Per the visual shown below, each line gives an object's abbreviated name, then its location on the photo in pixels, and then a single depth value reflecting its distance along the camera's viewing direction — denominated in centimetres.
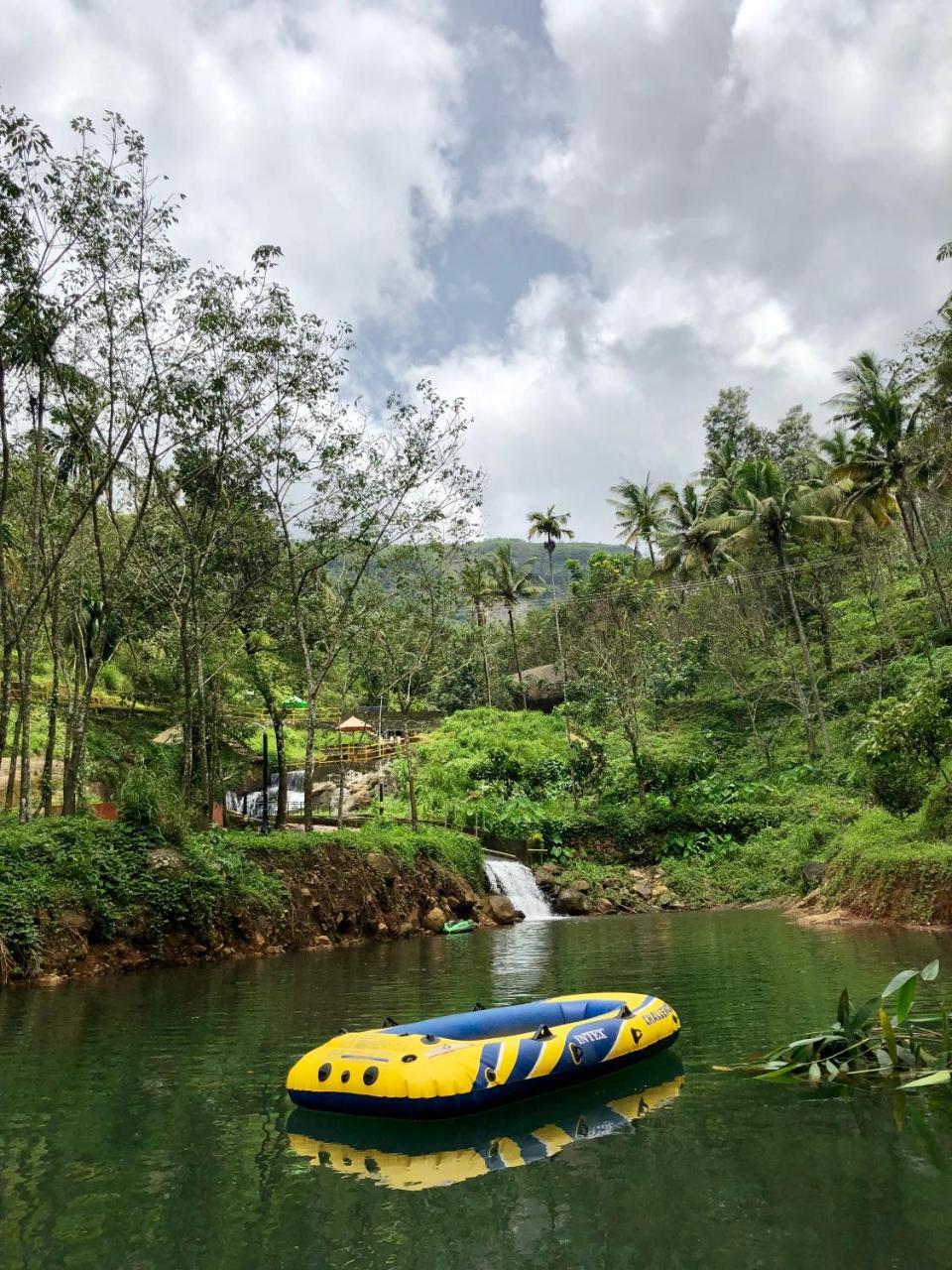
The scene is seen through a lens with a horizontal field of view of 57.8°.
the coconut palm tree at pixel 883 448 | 2866
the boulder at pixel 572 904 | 2511
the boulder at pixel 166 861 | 1539
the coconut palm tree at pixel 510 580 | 5044
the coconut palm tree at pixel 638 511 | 4706
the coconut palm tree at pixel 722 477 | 4088
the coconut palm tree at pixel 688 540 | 4138
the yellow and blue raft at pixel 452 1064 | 612
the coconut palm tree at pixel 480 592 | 4456
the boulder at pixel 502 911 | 2359
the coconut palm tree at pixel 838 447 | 3186
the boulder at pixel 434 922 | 2148
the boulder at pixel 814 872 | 2109
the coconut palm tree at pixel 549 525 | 4775
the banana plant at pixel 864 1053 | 644
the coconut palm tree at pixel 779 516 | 3184
